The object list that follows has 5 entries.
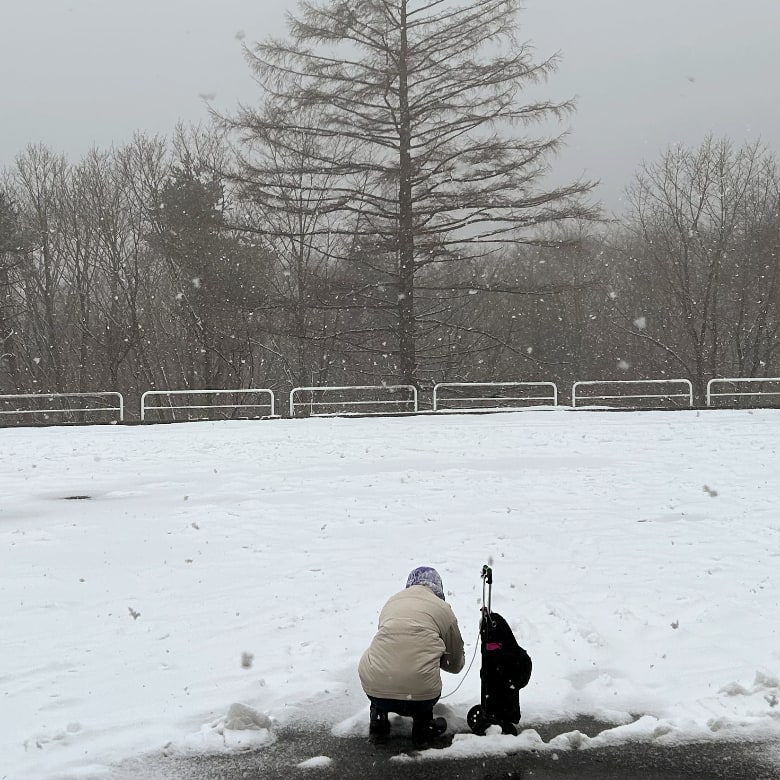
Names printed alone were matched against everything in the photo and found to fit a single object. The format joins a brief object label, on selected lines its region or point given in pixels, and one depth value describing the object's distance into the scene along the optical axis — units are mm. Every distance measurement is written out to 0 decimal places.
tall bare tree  27469
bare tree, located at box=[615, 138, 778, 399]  39094
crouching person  5000
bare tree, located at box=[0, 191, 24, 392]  38188
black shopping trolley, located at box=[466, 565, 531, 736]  5156
